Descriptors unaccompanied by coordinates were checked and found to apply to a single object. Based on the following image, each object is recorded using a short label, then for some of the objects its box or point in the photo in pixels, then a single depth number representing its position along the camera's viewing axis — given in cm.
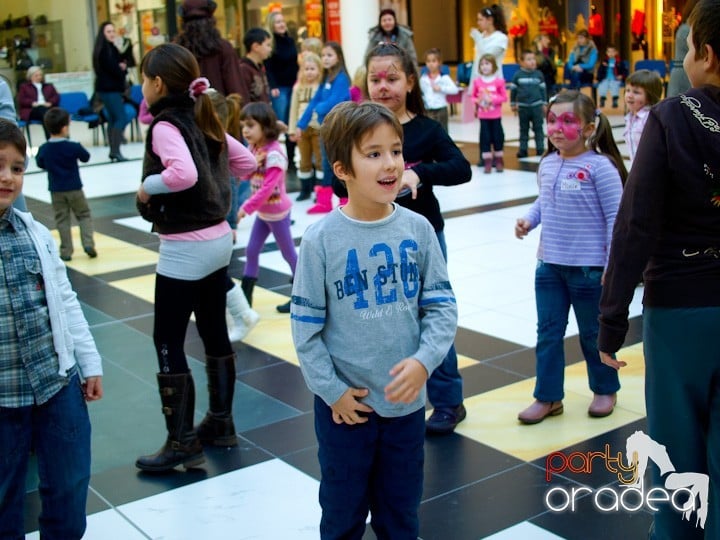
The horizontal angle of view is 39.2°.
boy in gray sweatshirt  279
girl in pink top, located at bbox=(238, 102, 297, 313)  659
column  1680
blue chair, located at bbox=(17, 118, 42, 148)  1575
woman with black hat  891
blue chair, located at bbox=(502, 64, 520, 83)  2077
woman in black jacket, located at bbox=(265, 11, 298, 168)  1223
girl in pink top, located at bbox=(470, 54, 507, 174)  1210
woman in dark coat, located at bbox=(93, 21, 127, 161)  1517
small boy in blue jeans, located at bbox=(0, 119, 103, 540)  291
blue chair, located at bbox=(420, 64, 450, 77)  1963
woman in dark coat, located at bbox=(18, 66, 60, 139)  1581
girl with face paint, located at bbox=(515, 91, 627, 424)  437
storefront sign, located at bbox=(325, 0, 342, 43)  1852
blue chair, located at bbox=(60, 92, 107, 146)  1652
